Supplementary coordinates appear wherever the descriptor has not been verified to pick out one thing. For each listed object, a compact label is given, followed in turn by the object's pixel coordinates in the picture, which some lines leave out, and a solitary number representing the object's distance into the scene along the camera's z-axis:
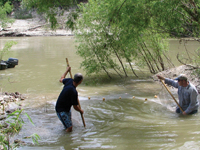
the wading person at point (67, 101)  5.13
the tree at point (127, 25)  7.69
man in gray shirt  6.07
